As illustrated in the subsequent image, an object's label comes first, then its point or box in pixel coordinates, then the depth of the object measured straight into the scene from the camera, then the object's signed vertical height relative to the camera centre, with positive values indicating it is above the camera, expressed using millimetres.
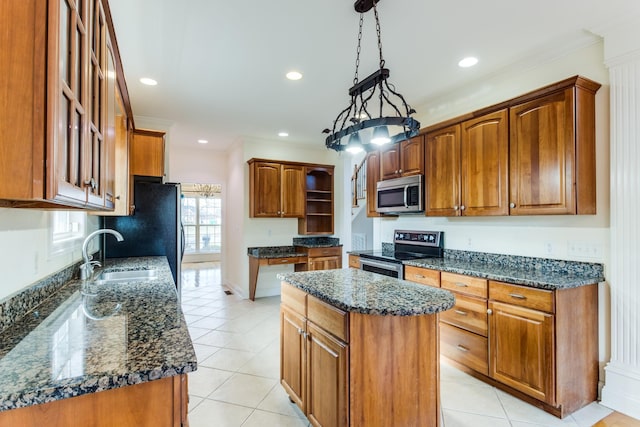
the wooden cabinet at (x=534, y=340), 2174 -870
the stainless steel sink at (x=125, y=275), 2594 -470
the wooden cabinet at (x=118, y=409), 875 -530
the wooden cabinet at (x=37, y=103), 813 +295
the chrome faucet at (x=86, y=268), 2223 -335
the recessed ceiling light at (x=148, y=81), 3248 +1349
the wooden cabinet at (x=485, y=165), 2787 +460
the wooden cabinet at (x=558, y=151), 2350 +483
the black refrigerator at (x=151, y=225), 3770 -82
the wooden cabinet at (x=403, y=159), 3605 +668
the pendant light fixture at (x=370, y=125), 1877 +529
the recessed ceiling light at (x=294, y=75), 3109 +1350
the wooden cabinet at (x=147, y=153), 3668 +730
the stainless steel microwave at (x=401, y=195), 3557 +250
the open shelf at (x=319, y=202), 5898 +280
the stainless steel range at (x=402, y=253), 3469 -413
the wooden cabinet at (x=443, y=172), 3215 +449
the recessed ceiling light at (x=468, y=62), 2834 +1346
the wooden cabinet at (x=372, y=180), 4198 +476
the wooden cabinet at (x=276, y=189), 5258 +454
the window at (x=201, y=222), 10172 -129
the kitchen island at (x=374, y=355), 1597 -691
